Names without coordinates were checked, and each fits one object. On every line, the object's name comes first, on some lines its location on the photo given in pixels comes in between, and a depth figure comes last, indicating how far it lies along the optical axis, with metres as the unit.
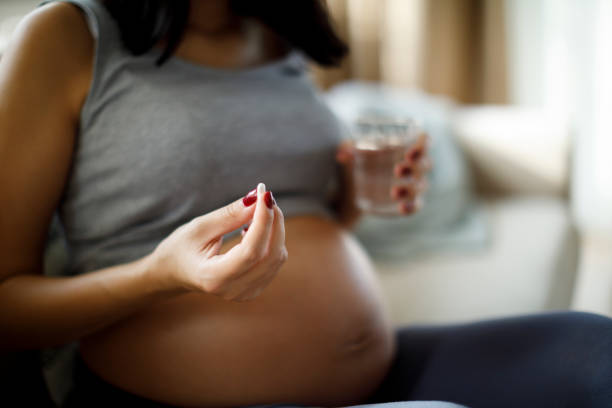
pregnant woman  0.62
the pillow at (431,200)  1.55
